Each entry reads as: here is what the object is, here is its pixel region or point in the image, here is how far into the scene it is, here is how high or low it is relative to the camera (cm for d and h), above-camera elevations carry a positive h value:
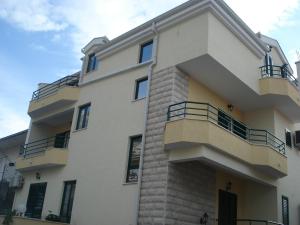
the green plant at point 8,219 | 1442 -71
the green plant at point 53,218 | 1364 -44
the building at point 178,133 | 1137 +332
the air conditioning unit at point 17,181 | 1732 +122
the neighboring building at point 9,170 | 1793 +209
